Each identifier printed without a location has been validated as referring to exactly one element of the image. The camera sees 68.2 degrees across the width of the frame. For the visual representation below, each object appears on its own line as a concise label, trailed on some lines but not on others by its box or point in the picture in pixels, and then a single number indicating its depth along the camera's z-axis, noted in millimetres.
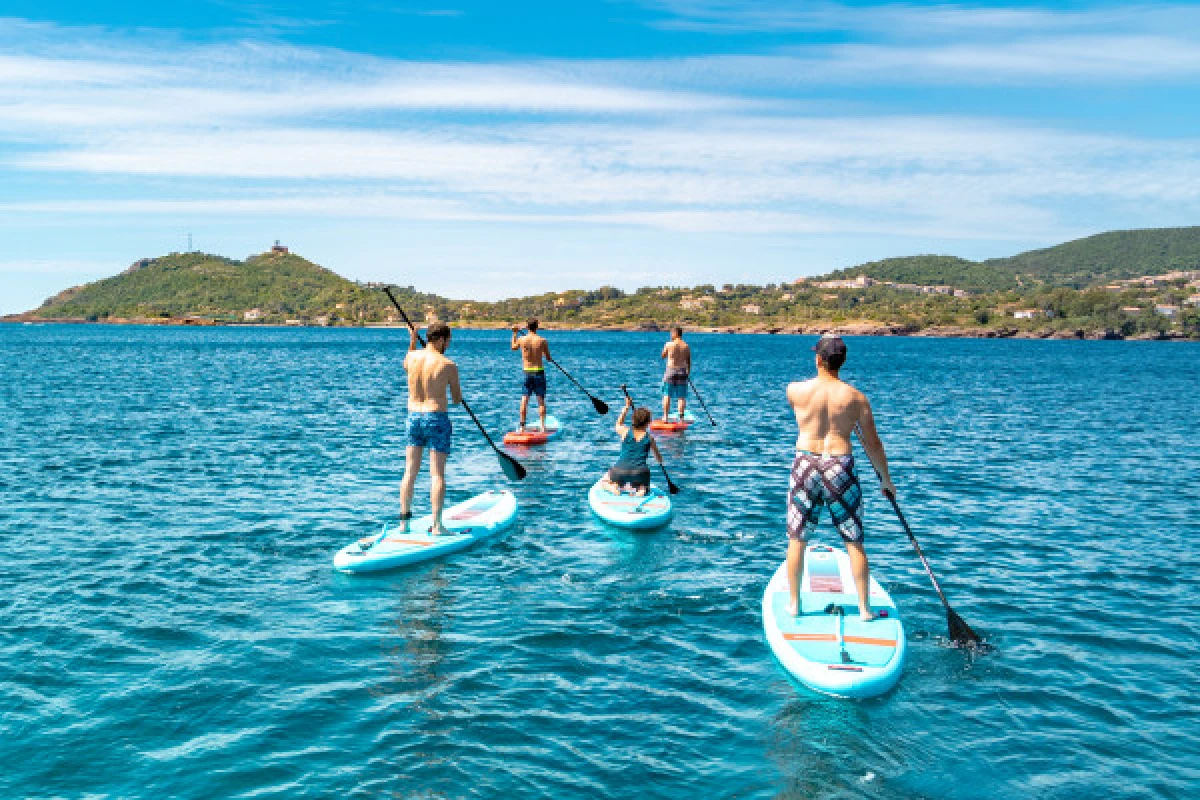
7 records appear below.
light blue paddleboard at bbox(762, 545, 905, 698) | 8672
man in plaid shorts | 8914
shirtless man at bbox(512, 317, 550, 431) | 23469
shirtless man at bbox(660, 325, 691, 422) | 26828
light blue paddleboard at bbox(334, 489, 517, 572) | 12422
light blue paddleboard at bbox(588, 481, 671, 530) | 15117
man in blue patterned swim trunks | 12781
